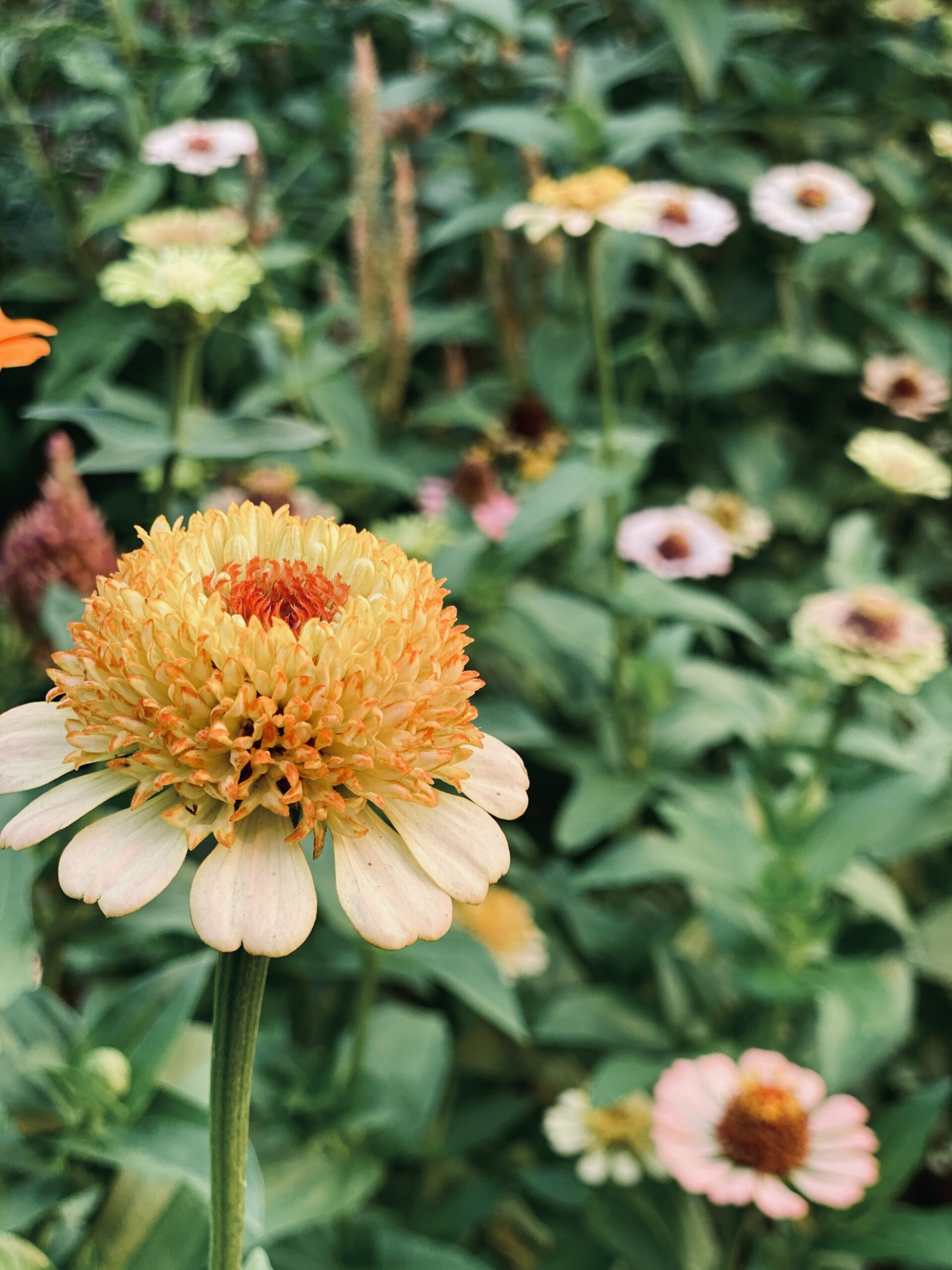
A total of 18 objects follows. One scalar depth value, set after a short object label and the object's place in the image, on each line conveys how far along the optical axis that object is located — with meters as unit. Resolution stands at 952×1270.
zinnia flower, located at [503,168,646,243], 0.63
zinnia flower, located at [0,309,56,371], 0.38
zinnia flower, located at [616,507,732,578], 0.69
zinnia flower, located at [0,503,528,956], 0.28
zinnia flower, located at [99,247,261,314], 0.54
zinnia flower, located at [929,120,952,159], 0.75
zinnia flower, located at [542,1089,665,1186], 0.60
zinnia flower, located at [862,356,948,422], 0.79
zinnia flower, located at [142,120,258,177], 0.66
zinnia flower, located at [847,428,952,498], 0.68
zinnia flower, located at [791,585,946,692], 0.61
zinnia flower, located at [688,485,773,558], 0.77
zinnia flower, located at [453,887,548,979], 0.66
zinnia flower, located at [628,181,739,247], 0.71
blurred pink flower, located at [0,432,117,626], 0.53
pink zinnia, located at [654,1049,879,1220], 0.53
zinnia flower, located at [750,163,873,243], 0.74
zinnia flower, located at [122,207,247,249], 0.61
